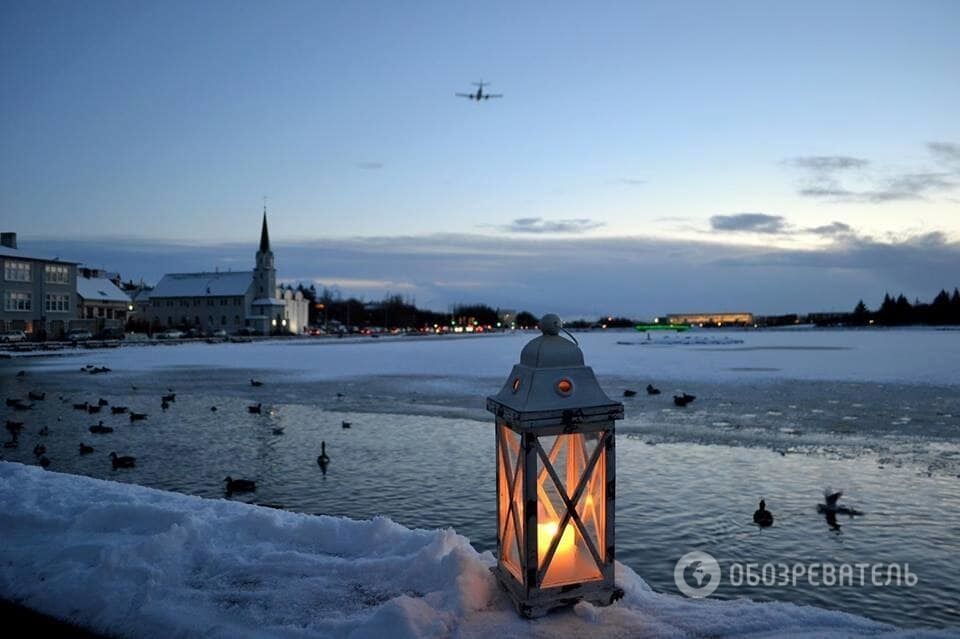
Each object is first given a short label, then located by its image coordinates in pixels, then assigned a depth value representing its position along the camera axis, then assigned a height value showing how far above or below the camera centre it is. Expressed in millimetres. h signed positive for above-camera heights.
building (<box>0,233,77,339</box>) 77000 +3546
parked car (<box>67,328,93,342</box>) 83331 -1523
